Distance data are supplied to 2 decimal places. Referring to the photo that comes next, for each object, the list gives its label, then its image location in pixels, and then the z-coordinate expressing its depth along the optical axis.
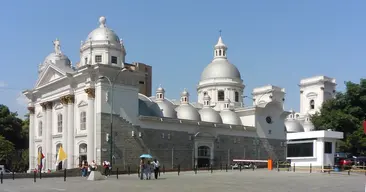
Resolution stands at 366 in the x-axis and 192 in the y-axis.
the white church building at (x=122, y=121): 56.16
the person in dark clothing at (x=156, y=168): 34.66
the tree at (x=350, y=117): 58.56
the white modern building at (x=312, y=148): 45.56
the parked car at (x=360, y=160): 54.50
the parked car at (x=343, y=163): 47.17
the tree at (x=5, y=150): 70.56
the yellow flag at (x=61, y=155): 52.03
